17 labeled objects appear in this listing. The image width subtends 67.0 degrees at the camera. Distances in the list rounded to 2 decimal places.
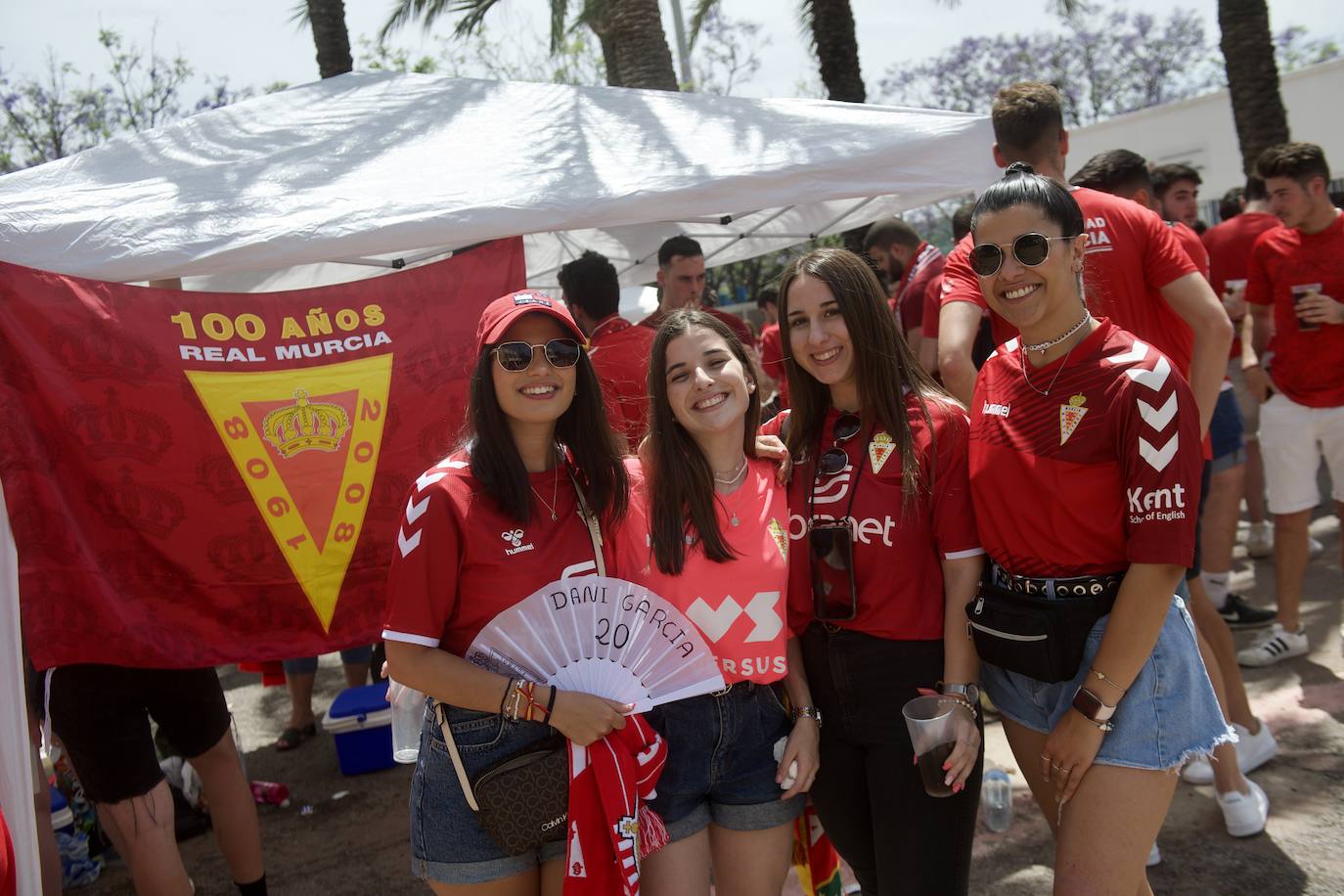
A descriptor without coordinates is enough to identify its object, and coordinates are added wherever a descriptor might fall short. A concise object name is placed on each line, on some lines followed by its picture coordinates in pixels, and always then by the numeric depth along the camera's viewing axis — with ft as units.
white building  59.67
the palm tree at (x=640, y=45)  26.96
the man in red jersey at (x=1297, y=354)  15.78
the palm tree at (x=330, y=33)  32.37
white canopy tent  12.01
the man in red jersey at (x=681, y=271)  19.11
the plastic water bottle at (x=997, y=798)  11.60
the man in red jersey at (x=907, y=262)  18.52
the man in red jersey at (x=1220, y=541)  12.61
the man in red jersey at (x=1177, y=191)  20.36
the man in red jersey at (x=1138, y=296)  10.46
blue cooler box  16.98
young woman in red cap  7.42
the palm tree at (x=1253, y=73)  30.30
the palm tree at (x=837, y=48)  29.22
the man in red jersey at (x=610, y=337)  13.65
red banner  11.19
